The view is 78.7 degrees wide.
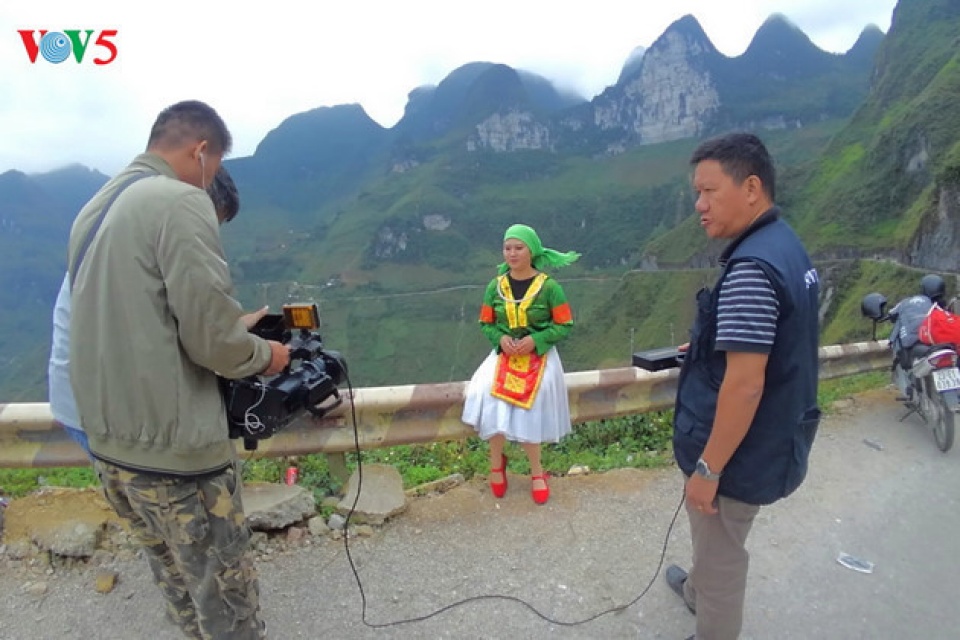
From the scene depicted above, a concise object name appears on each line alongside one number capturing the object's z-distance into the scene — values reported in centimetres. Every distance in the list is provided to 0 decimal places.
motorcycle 456
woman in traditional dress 361
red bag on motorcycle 478
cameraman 171
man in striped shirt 186
